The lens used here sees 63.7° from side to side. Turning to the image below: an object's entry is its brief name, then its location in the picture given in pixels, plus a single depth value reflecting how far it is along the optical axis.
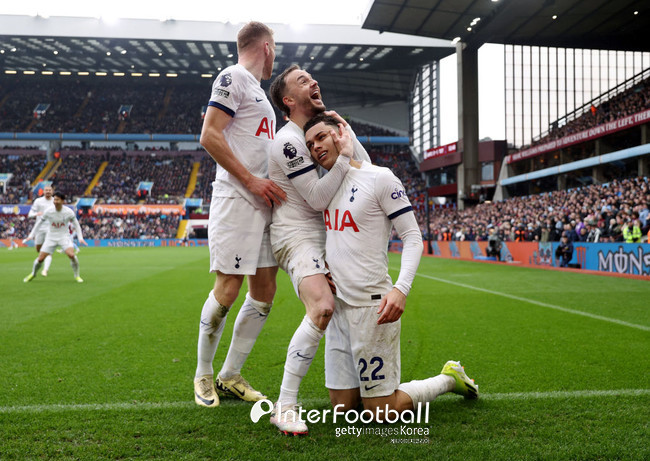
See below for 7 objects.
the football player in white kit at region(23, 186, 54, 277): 12.18
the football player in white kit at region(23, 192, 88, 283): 11.80
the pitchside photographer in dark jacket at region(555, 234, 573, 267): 15.88
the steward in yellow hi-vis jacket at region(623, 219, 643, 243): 13.98
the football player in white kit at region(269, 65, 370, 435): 2.87
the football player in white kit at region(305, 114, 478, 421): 2.86
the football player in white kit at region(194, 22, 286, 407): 3.24
